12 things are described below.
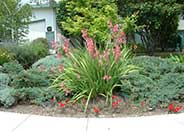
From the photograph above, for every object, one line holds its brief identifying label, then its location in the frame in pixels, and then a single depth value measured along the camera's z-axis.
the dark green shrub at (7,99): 4.85
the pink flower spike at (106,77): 4.90
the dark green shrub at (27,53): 10.08
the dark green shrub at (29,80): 5.41
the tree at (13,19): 11.69
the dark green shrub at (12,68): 6.32
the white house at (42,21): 15.39
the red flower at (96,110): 4.46
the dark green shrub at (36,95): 4.95
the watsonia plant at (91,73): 4.97
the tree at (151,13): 10.86
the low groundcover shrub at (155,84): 4.82
